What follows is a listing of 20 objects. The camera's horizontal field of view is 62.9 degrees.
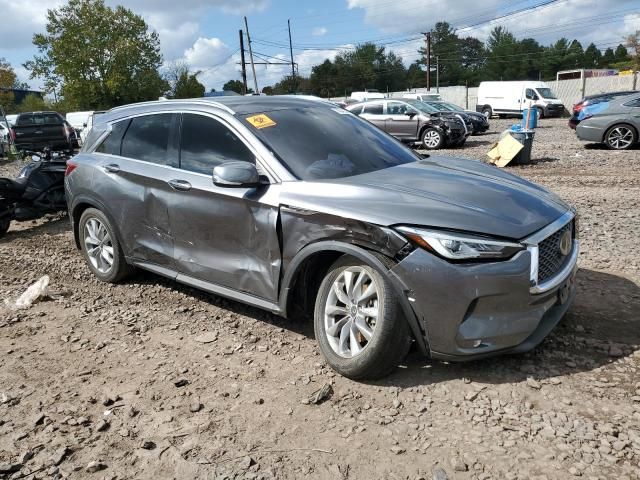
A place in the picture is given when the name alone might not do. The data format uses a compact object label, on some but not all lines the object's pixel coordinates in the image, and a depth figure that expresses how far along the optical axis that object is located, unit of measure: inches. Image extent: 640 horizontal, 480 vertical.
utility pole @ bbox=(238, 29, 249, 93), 1930.4
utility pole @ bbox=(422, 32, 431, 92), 2071.9
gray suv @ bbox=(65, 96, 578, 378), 112.7
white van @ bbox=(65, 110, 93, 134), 1118.2
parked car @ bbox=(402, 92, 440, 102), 1319.1
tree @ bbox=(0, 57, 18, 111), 1229.5
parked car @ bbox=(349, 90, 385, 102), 1491.9
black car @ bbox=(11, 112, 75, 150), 734.5
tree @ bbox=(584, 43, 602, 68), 3663.9
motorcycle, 294.1
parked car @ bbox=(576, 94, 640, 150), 526.0
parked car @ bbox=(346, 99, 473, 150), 637.3
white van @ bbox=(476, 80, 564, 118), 1245.1
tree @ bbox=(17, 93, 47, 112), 2025.1
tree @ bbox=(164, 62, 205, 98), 2031.3
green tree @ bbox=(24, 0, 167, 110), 1651.1
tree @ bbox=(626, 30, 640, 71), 1870.1
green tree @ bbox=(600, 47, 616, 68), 3656.5
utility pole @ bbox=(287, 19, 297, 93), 2353.6
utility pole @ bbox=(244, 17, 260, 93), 1916.6
